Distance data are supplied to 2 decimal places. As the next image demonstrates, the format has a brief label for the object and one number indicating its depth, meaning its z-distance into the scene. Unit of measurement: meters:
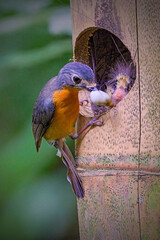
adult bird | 5.50
